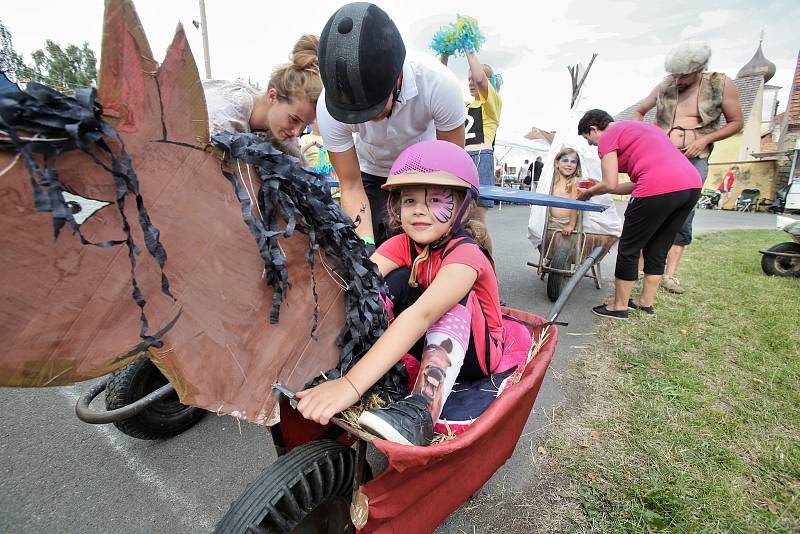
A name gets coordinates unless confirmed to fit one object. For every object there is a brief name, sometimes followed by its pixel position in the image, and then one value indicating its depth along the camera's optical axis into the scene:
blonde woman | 2.28
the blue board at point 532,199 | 2.80
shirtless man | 3.80
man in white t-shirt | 1.58
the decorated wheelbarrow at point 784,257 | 5.49
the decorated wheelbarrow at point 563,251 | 4.24
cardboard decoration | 0.80
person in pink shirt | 3.49
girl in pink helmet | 1.33
